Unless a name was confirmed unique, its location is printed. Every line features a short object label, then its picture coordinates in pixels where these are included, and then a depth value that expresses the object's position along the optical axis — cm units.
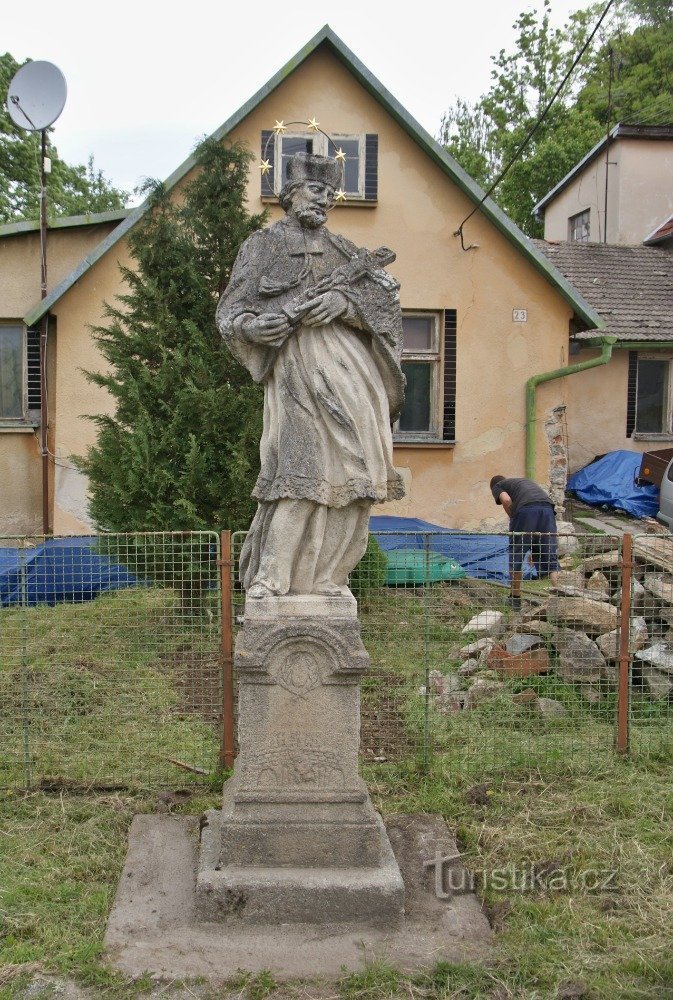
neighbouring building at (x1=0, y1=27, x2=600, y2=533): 1107
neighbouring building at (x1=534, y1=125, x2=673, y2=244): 1652
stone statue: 397
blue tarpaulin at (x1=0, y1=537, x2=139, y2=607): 555
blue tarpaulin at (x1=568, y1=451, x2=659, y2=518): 1286
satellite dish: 1099
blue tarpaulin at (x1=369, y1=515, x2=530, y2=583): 712
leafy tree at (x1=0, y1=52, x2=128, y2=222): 2267
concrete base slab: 356
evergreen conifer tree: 748
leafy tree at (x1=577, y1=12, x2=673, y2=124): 2355
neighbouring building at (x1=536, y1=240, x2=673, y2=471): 1392
